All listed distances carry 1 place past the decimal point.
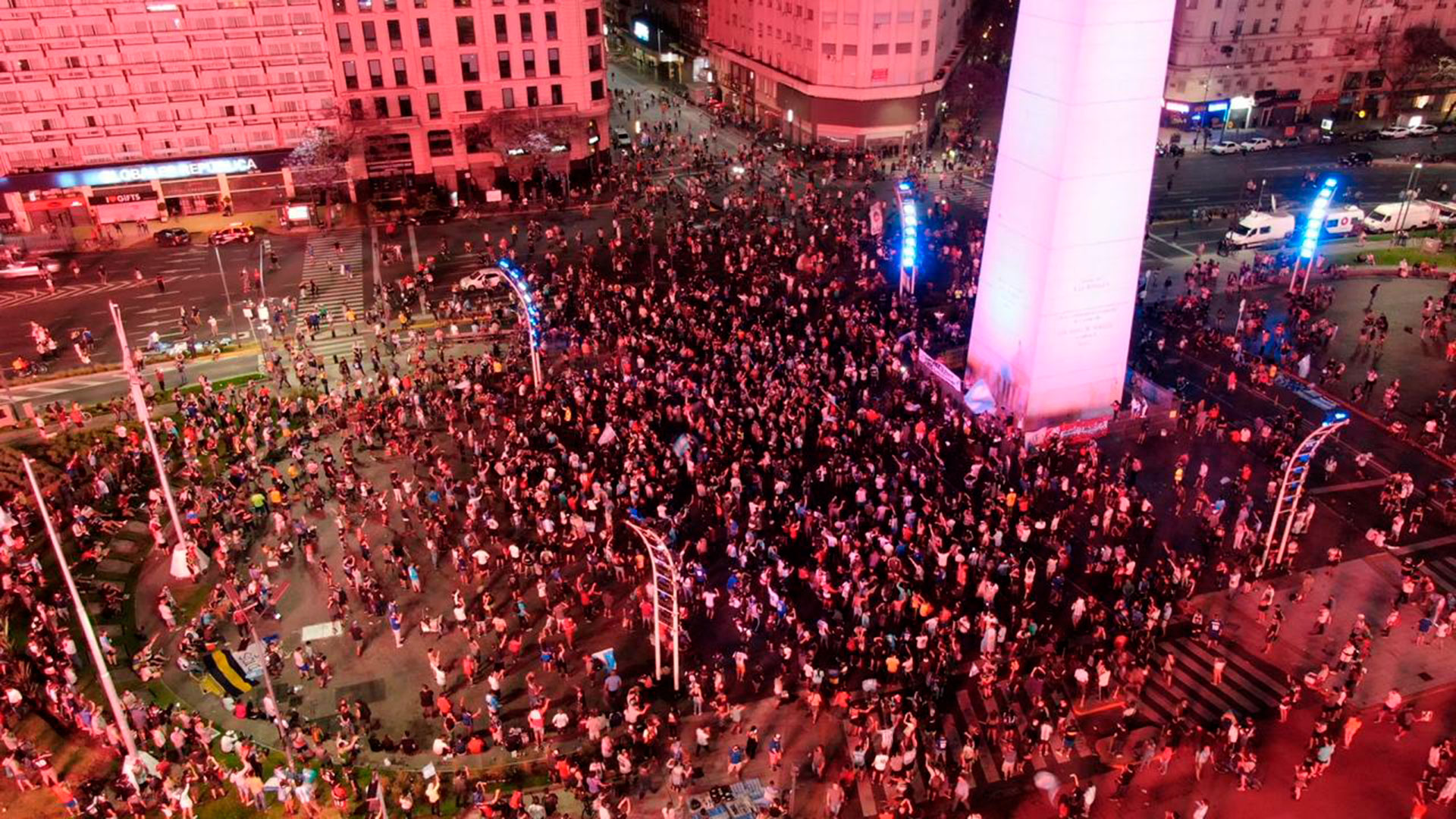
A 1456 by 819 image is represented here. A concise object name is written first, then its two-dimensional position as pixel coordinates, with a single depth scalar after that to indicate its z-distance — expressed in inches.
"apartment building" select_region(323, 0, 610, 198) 2780.5
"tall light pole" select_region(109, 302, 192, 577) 1264.8
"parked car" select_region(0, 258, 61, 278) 2439.7
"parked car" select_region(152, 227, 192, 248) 2642.7
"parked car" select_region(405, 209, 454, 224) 2802.7
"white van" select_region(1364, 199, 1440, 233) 2608.3
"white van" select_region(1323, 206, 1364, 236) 2618.1
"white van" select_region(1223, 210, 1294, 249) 2493.8
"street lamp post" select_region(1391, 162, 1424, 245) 2591.0
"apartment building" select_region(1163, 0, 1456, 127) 3420.3
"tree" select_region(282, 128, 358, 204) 2738.7
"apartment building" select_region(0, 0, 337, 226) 2566.4
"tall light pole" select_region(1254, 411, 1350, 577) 1213.7
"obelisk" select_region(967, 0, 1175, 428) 1362.0
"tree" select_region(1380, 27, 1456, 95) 3454.7
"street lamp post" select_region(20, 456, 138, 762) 992.2
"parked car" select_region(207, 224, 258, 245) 2650.1
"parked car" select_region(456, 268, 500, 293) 2285.9
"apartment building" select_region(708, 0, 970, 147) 3203.7
